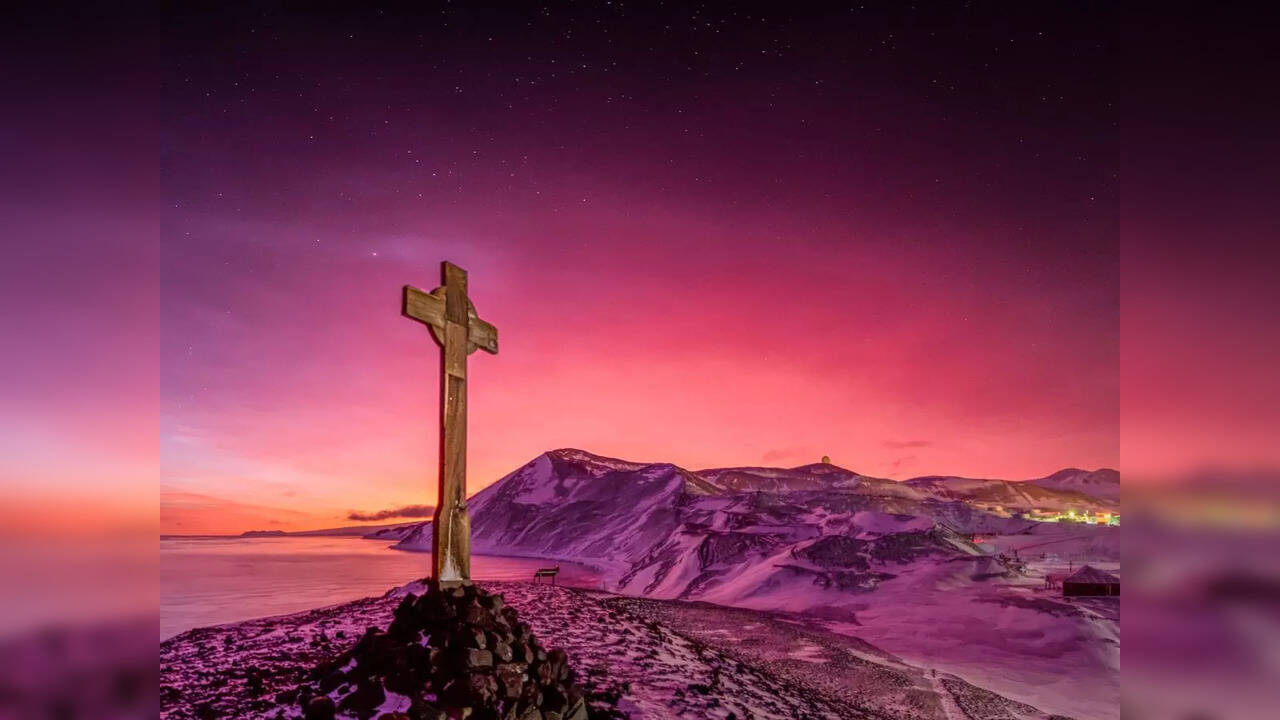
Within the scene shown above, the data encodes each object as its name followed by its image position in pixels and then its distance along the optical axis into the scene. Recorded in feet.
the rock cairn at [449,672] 24.49
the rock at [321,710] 24.25
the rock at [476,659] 25.50
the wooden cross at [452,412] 28.71
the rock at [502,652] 26.61
